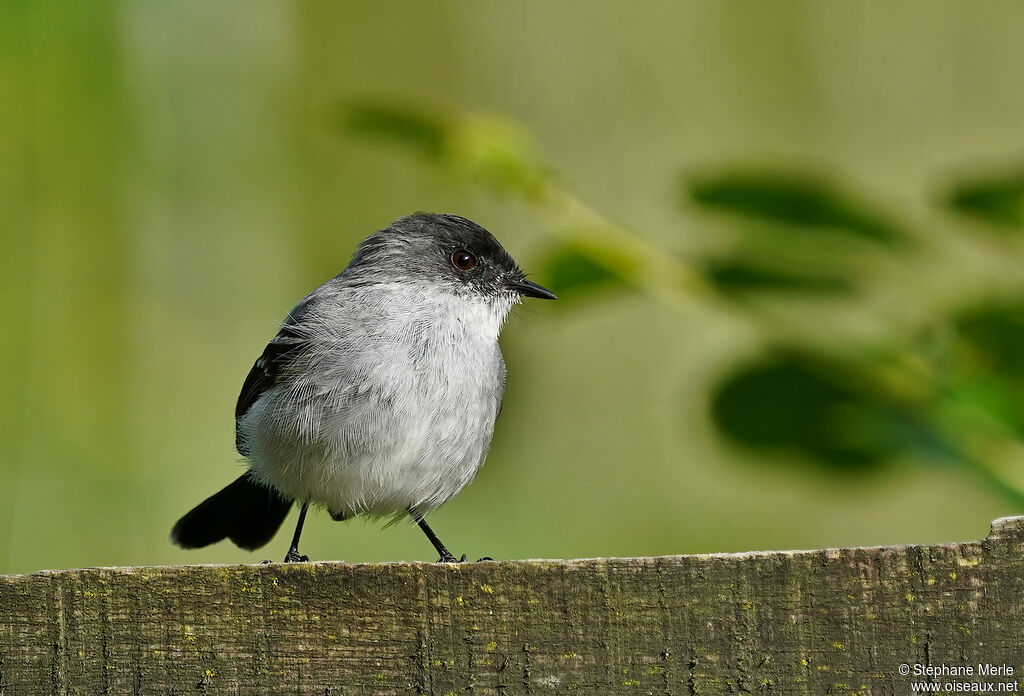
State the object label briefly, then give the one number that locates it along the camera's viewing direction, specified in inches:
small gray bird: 243.8
